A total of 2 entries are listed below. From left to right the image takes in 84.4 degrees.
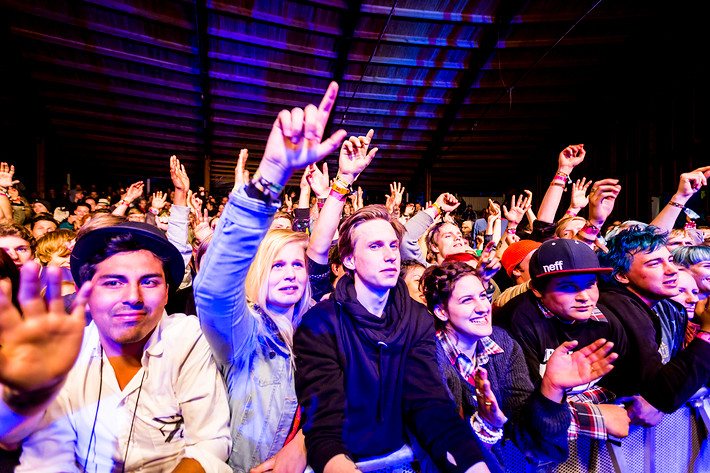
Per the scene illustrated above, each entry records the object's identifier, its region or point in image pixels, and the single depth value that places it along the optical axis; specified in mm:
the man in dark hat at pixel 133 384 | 1346
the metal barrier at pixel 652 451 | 1823
